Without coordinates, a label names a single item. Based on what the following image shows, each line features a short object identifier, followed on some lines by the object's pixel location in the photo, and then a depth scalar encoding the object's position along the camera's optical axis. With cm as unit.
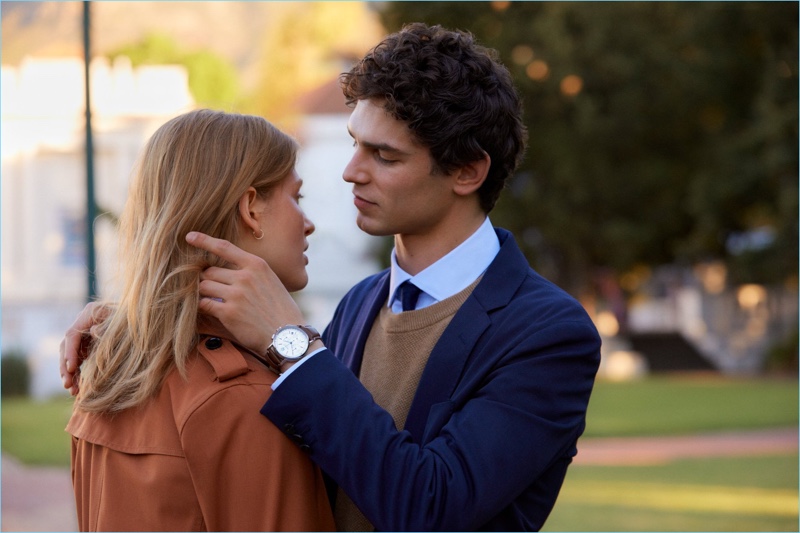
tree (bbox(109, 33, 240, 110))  4450
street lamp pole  605
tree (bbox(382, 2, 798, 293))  3344
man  247
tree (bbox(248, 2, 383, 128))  4475
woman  239
